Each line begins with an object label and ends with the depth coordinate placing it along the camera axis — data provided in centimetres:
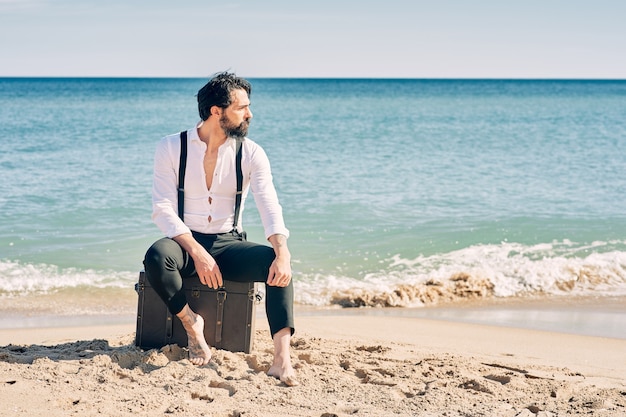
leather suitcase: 404
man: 375
